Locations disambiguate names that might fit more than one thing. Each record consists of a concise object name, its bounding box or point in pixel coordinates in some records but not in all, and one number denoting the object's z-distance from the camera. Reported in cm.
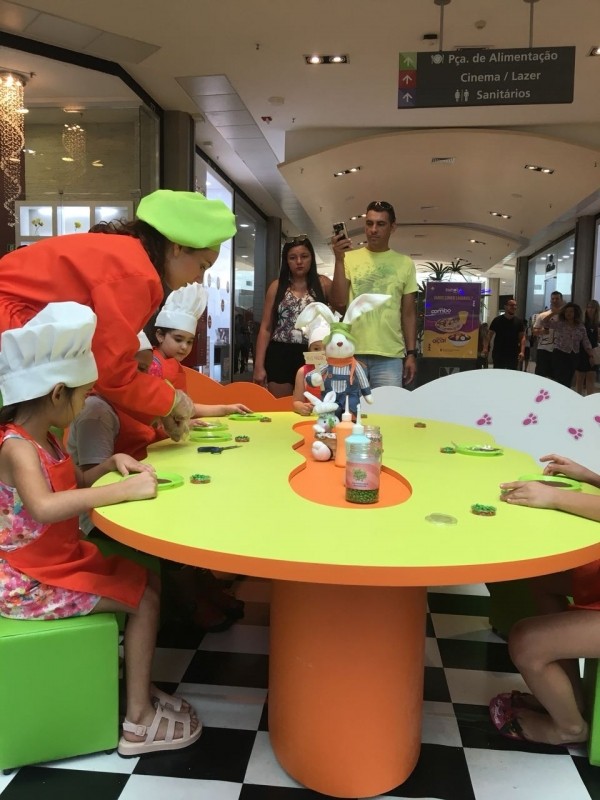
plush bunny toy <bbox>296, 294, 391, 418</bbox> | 215
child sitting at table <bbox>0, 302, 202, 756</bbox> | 144
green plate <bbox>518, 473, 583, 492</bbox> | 157
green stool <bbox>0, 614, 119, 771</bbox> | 149
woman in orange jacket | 169
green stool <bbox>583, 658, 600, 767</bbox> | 158
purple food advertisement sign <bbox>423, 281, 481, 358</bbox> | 632
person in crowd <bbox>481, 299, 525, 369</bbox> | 960
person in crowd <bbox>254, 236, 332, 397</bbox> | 345
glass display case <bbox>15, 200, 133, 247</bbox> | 506
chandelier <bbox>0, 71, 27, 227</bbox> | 478
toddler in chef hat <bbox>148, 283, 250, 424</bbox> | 258
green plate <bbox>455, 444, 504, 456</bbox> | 203
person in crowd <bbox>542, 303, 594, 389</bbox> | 753
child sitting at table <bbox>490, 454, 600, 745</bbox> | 143
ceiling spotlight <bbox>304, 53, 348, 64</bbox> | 502
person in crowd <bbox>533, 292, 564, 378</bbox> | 770
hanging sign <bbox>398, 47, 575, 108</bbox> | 379
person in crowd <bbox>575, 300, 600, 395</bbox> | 779
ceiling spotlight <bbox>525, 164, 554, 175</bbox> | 752
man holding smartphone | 334
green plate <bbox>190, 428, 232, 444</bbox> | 219
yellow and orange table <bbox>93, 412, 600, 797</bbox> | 109
